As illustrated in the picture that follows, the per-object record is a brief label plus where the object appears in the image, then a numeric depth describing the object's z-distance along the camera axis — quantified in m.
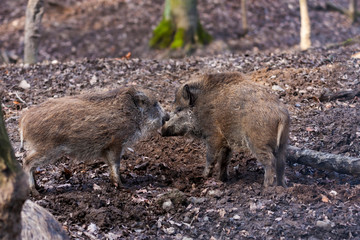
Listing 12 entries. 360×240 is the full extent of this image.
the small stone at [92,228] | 8.76
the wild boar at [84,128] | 10.10
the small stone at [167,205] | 9.67
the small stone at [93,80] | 16.65
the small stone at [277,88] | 15.32
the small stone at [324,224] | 8.26
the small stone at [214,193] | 10.21
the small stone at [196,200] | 9.91
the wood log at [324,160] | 10.68
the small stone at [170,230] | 8.90
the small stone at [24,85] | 16.55
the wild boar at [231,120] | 10.11
